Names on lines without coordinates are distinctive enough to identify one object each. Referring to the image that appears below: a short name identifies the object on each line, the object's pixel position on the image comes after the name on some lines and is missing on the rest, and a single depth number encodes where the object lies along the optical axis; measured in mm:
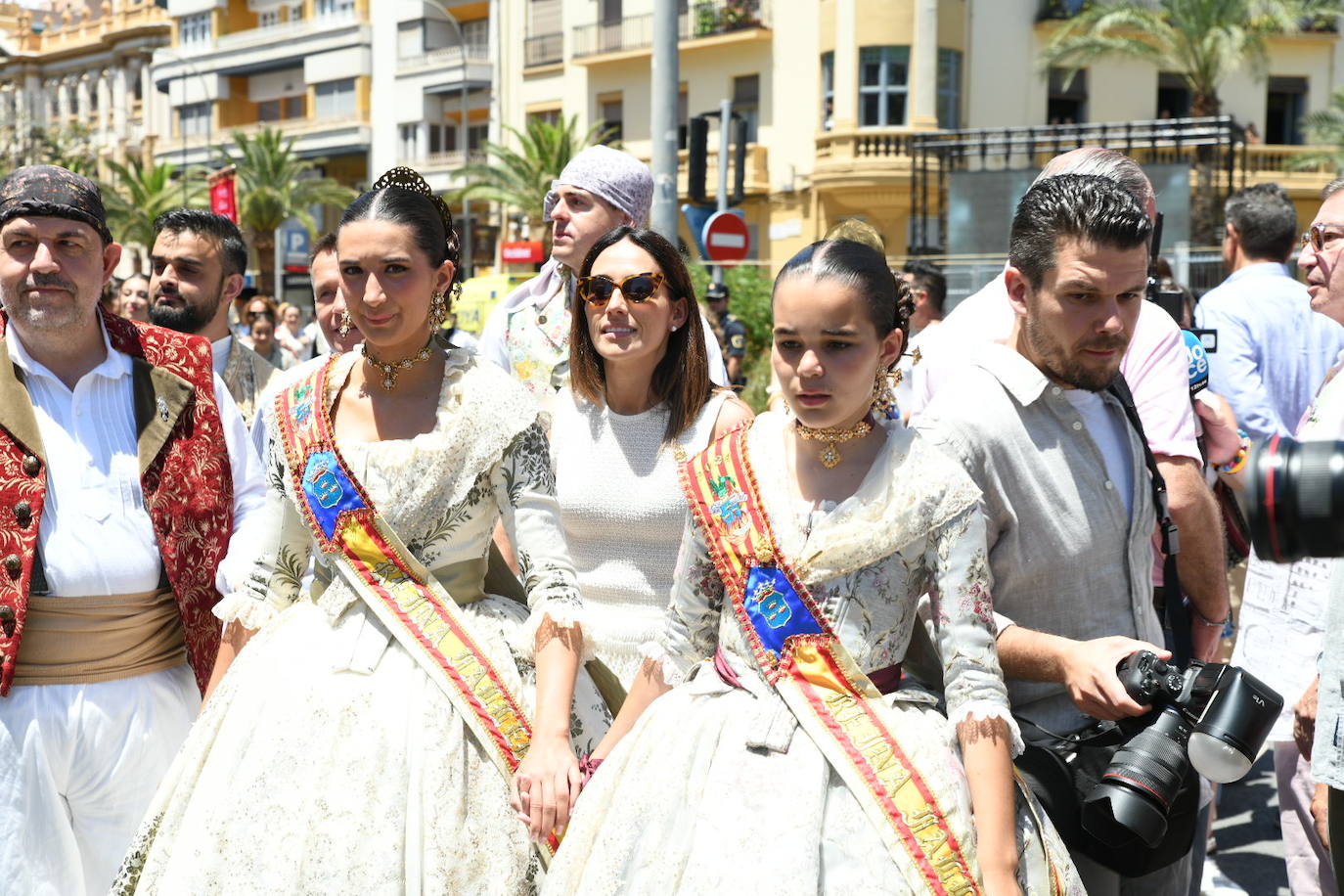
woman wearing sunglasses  3617
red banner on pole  14680
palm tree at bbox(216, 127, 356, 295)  41250
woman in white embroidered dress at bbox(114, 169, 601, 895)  2836
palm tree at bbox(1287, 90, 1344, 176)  29672
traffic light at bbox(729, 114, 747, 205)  13438
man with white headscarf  4594
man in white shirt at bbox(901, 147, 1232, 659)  3156
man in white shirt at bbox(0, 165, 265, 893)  3416
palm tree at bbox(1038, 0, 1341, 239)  28438
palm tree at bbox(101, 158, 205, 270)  41500
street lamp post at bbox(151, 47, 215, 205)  47306
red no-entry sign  13172
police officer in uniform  13156
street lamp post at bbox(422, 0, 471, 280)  39156
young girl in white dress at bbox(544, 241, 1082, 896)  2475
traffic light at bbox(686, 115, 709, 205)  13008
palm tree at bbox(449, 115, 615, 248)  34656
